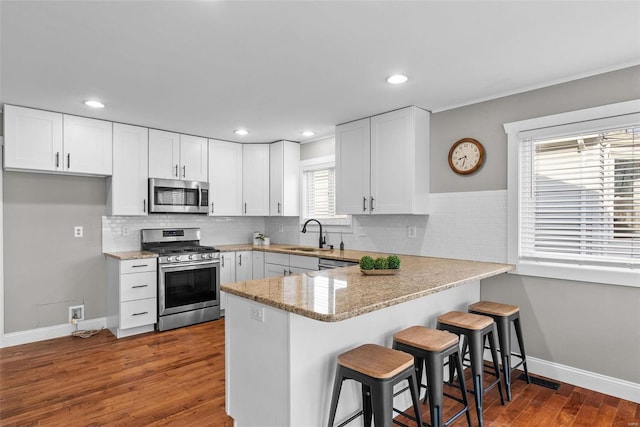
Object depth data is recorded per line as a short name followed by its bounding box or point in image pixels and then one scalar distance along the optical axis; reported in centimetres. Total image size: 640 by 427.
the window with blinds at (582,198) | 254
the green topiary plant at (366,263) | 242
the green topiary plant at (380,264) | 242
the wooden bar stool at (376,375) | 161
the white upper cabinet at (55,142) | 341
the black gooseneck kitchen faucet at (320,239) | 471
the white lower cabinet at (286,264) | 413
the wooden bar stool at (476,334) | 225
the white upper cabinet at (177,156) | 433
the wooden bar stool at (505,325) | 259
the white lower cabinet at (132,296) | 385
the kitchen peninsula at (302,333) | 172
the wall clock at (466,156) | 326
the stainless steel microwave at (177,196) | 430
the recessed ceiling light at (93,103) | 329
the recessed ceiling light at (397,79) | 273
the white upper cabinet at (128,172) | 404
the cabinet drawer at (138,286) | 386
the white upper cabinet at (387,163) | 348
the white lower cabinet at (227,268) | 465
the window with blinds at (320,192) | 476
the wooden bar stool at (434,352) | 190
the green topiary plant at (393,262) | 245
